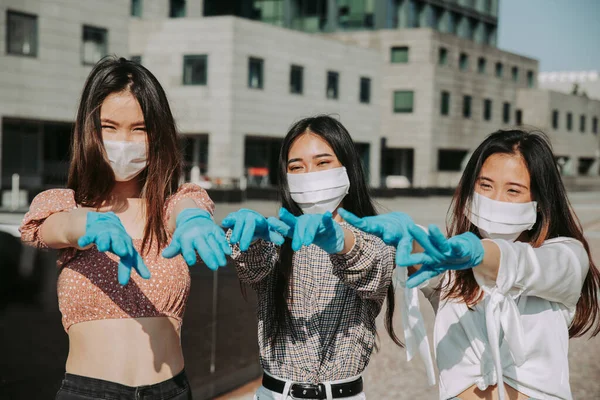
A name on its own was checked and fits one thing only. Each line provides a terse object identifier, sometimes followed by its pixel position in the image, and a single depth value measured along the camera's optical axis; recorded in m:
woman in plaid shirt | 2.64
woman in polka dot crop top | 2.46
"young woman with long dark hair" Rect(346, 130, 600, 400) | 2.48
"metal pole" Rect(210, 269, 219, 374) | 5.68
